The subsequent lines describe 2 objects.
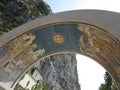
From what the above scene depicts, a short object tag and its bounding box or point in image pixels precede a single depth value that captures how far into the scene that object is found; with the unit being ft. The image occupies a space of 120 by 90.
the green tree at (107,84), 58.37
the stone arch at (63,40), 27.12
